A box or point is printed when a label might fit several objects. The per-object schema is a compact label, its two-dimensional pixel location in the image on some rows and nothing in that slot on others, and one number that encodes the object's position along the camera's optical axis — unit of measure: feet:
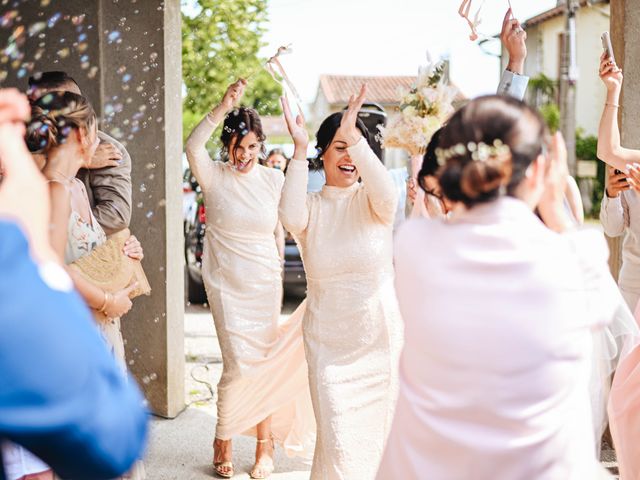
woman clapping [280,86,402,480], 16.15
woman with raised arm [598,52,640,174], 16.02
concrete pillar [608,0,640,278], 20.49
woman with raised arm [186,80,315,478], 20.03
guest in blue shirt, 4.76
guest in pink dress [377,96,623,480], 7.74
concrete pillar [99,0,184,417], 22.07
